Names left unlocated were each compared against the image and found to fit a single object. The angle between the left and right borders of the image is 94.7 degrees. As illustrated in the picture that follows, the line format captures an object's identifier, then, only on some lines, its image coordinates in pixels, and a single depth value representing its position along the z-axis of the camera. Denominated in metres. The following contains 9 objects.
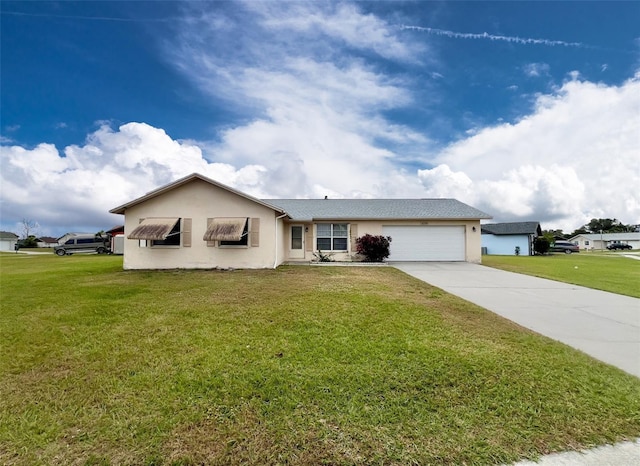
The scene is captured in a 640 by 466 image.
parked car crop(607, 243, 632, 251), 51.46
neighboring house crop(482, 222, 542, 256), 33.16
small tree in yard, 17.14
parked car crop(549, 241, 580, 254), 36.40
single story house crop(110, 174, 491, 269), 13.20
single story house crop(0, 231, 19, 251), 49.62
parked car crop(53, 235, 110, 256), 29.29
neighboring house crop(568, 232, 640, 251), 61.34
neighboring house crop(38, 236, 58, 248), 64.91
